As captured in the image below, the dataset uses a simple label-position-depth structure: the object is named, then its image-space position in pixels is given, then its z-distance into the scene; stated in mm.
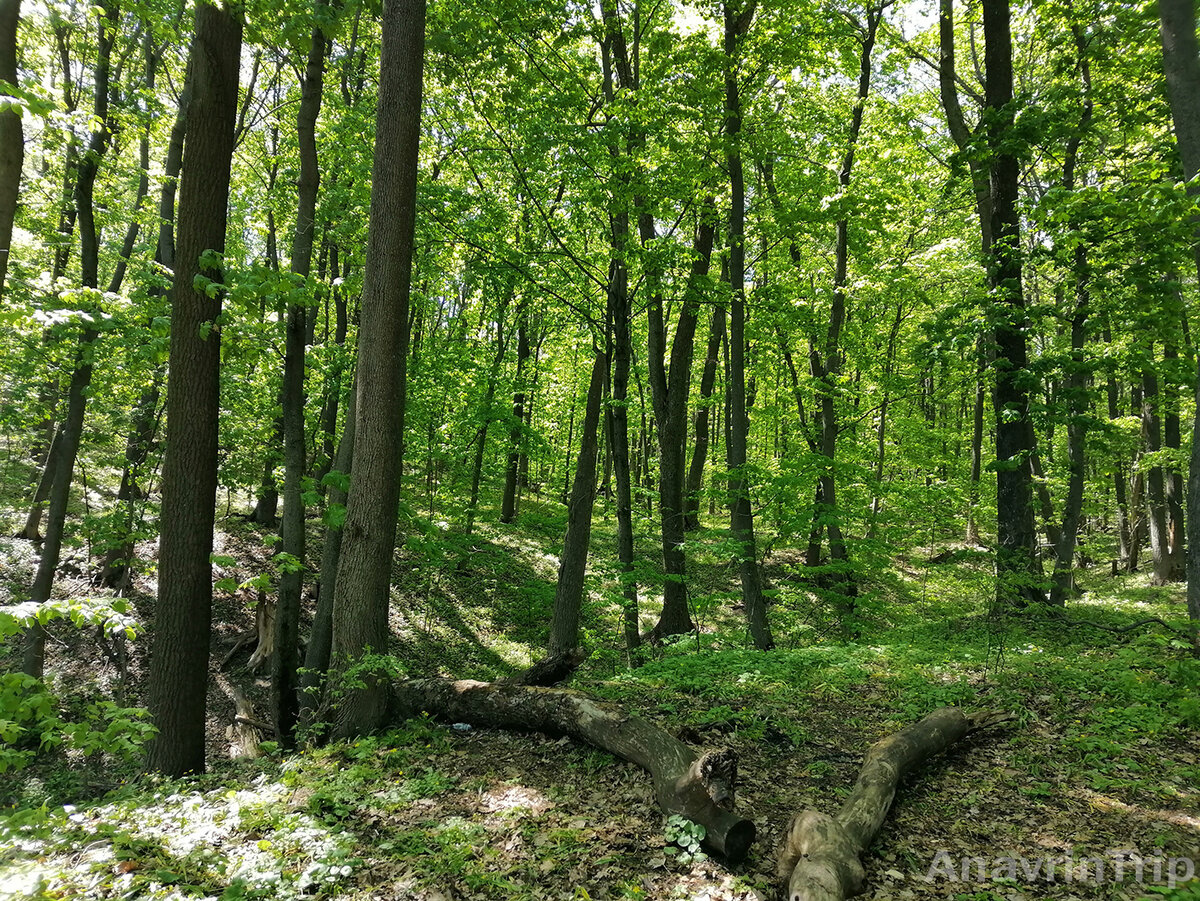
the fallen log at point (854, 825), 3289
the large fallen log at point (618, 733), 3828
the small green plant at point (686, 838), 3693
